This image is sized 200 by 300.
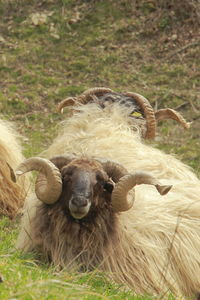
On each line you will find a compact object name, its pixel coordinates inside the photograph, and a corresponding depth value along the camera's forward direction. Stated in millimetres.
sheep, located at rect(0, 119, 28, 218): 16359
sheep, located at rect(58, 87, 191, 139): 17203
